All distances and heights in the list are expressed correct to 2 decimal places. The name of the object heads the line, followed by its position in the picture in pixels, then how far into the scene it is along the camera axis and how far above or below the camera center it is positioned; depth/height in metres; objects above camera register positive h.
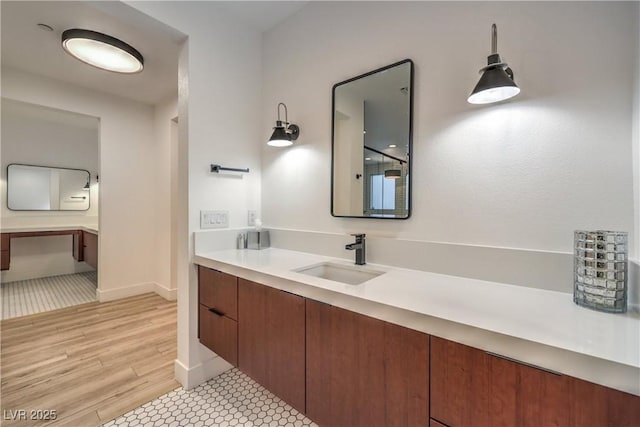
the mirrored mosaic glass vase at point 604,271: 0.82 -0.19
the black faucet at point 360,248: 1.51 -0.22
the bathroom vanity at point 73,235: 3.62 -0.40
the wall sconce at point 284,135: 1.79 +0.52
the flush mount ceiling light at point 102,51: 1.99 +1.28
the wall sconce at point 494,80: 0.96 +0.48
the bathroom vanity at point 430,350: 0.62 -0.42
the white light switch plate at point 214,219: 1.83 -0.07
